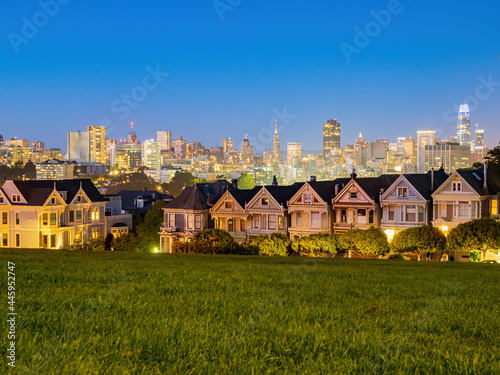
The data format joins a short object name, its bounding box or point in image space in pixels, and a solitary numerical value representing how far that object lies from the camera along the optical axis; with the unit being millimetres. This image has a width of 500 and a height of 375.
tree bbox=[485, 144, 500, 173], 57669
